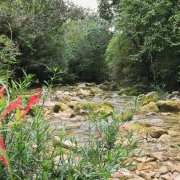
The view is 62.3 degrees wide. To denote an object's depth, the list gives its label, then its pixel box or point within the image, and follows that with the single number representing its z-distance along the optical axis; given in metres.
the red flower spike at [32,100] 0.48
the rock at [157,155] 1.97
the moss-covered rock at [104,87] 11.91
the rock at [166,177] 1.56
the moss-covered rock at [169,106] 4.88
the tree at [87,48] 15.20
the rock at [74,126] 3.32
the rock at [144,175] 1.57
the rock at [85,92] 8.84
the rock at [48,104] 5.20
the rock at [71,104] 5.27
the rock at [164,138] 2.56
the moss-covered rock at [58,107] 4.76
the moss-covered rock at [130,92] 9.13
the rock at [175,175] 1.57
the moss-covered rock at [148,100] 5.84
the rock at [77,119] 3.99
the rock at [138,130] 2.83
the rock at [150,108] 5.01
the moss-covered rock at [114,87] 11.93
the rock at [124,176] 1.47
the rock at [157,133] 2.76
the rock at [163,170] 1.67
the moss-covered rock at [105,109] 4.28
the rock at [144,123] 3.50
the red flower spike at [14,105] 0.43
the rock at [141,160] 1.94
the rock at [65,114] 4.23
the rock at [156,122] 3.64
